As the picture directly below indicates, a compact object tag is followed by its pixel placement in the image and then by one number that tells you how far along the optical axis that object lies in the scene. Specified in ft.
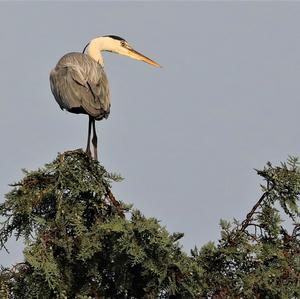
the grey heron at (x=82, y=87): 63.67
